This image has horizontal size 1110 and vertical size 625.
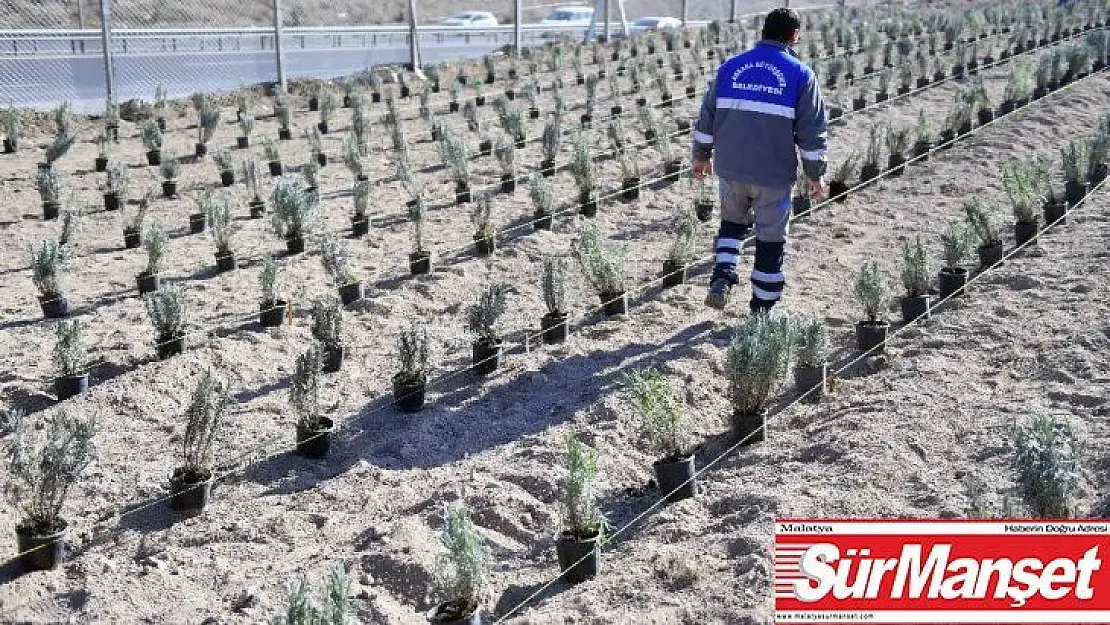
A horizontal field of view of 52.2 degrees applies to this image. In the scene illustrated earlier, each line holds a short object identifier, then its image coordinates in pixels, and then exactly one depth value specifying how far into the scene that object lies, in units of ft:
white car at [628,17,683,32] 89.48
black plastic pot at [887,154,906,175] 35.04
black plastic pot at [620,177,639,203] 32.96
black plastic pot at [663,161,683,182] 35.45
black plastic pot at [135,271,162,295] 24.93
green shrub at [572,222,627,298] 23.41
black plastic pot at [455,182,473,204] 32.27
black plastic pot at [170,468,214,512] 15.94
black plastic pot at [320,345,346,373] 21.18
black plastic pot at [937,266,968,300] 23.59
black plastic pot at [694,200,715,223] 30.32
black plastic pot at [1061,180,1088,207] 30.30
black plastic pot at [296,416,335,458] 17.81
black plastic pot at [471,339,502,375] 20.84
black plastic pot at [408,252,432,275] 25.93
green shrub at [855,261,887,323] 21.18
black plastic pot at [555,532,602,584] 14.07
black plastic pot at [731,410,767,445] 17.69
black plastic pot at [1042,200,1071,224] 28.60
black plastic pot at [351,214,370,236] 29.43
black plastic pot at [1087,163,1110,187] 31.78
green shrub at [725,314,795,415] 17.47
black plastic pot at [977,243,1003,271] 25.49
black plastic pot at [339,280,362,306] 24.40
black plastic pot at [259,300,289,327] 23.16
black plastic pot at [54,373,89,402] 19.48
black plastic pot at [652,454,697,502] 15.93
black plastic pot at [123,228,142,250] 28.55
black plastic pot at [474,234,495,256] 27.50
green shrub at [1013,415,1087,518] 12.48
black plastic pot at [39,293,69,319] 23.40
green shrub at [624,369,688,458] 15.90
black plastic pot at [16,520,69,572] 14.30
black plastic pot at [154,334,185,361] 21.15
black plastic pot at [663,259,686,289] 25.09
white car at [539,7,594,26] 105.19
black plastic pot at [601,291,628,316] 23.41
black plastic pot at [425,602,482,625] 12.72
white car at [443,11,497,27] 100.07
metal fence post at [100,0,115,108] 47.93
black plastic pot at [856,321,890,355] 20.80
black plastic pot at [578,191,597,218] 30.83
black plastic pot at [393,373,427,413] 19.54
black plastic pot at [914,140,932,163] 36.52
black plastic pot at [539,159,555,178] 35.12
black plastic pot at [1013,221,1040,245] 26.94
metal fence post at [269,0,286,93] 55.06
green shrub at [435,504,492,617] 12.56
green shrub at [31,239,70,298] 23.38
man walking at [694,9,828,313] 20.29
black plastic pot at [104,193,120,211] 32.12
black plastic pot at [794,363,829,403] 19.27
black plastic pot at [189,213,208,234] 30.14
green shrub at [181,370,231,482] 16.16
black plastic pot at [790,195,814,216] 30.47
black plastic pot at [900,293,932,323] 22.47
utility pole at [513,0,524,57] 69.97
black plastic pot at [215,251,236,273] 26.73
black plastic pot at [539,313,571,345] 22.12
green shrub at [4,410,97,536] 14.56
